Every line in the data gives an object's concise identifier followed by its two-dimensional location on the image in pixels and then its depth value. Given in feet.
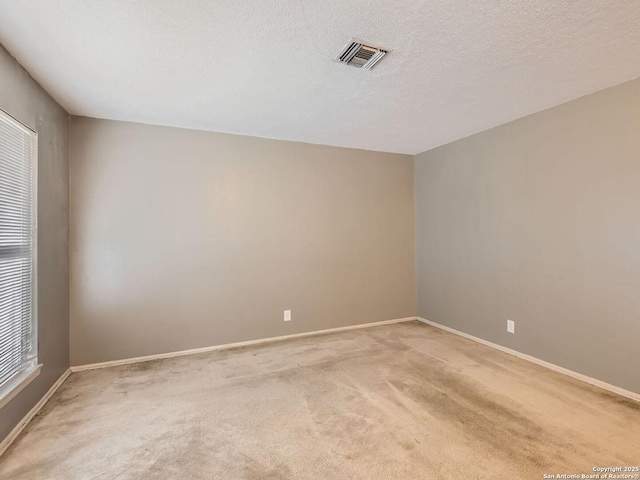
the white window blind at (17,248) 6.07
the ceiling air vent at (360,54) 5.94
